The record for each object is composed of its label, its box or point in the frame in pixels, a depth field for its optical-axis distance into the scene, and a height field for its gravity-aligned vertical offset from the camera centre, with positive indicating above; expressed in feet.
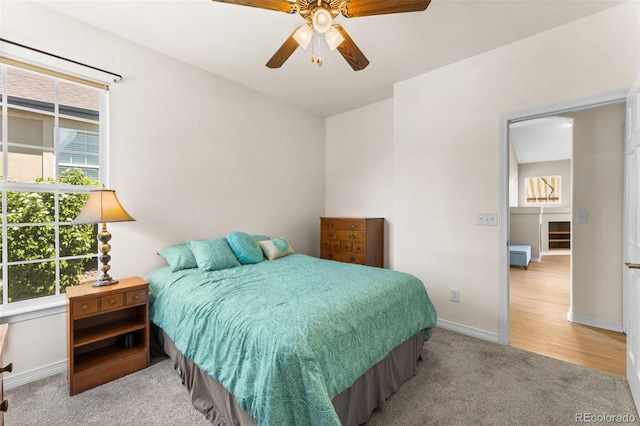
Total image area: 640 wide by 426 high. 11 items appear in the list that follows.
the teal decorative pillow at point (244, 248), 9.34 -1.26
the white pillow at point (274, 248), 10.07 -1.36
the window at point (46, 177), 6.77 +0.91
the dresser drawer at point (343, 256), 11.80 -1.98
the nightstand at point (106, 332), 6.31 -3.05
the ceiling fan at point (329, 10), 5.35 +4.07
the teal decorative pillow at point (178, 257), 8.20 -1.38
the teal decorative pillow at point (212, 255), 8.28 -1.34
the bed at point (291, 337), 4.06 -2.35
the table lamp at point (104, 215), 6.79 -0.09
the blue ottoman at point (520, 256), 18.42 -2.92
